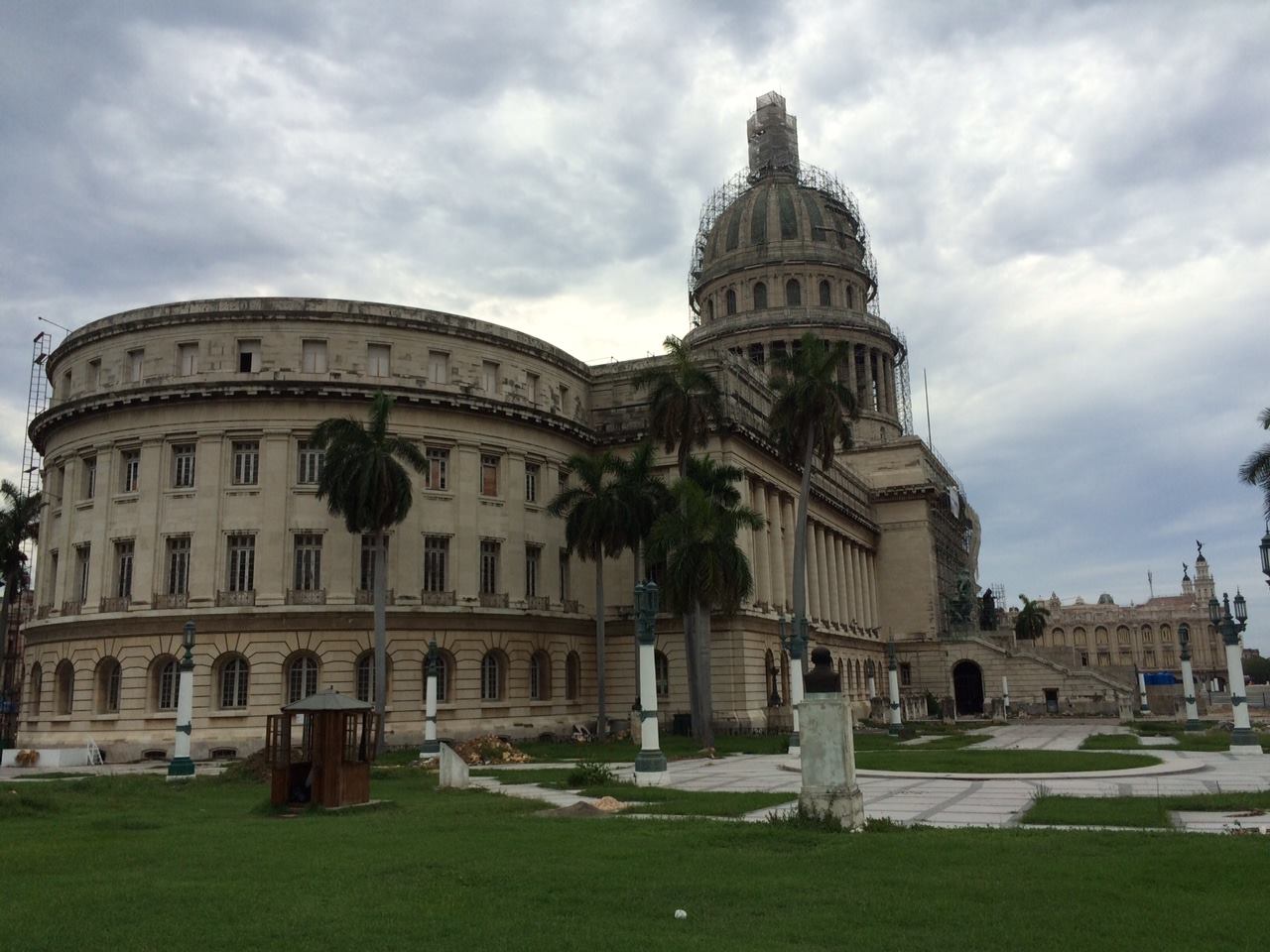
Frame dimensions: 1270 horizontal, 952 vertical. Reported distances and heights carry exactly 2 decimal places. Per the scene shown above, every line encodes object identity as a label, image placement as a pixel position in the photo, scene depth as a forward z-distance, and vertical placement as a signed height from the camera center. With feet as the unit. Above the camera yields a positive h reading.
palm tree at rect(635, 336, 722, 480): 153.89 +41.60
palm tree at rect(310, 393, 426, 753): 140.77 +28.67
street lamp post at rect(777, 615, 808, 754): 122.21 +3.87
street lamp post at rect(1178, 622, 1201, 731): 159.48 -1.68
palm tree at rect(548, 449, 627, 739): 158.30 +25.82
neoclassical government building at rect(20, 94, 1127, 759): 151.33 +24.57
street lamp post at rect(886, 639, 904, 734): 167.43 -1.31
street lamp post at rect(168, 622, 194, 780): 103.50 -1.65
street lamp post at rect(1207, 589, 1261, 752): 116.06 +2.55
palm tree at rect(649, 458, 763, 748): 142.51 +17.32
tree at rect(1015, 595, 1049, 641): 401.29 +22.99
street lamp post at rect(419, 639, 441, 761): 133.59 -1.63
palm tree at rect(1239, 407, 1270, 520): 152.46 +29.07
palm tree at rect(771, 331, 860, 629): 162.61 +42.91
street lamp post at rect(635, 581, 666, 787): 87.10 +0.04
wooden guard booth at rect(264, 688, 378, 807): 71.00 -3.82
